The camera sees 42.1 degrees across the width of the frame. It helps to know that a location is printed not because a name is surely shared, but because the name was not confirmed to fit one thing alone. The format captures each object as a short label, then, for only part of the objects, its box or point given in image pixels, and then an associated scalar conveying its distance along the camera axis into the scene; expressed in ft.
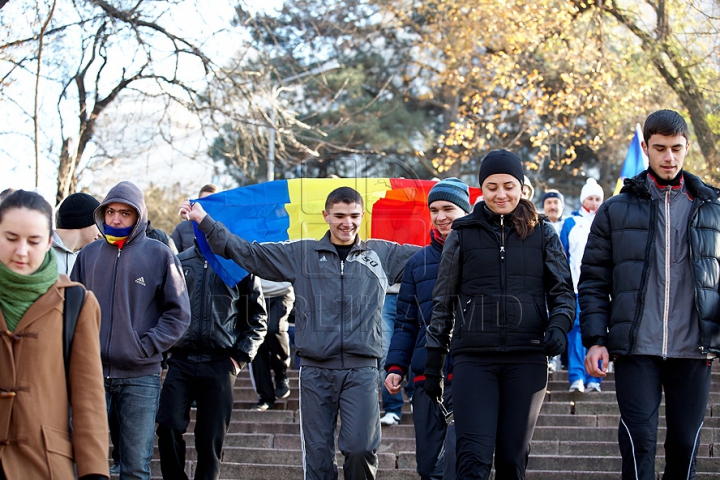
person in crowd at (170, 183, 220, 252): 33.68
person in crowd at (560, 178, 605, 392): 32.37
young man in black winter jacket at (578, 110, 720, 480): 17.07
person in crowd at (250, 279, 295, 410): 32.24
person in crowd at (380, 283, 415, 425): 29.35
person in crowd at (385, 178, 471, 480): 21.20
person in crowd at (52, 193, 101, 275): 24.07
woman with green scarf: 13.50
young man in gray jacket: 20.81
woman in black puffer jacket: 17.33
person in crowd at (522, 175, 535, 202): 24.89
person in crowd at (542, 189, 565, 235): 36.22
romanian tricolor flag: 27.91
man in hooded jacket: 20.12
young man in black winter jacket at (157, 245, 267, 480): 23.02
